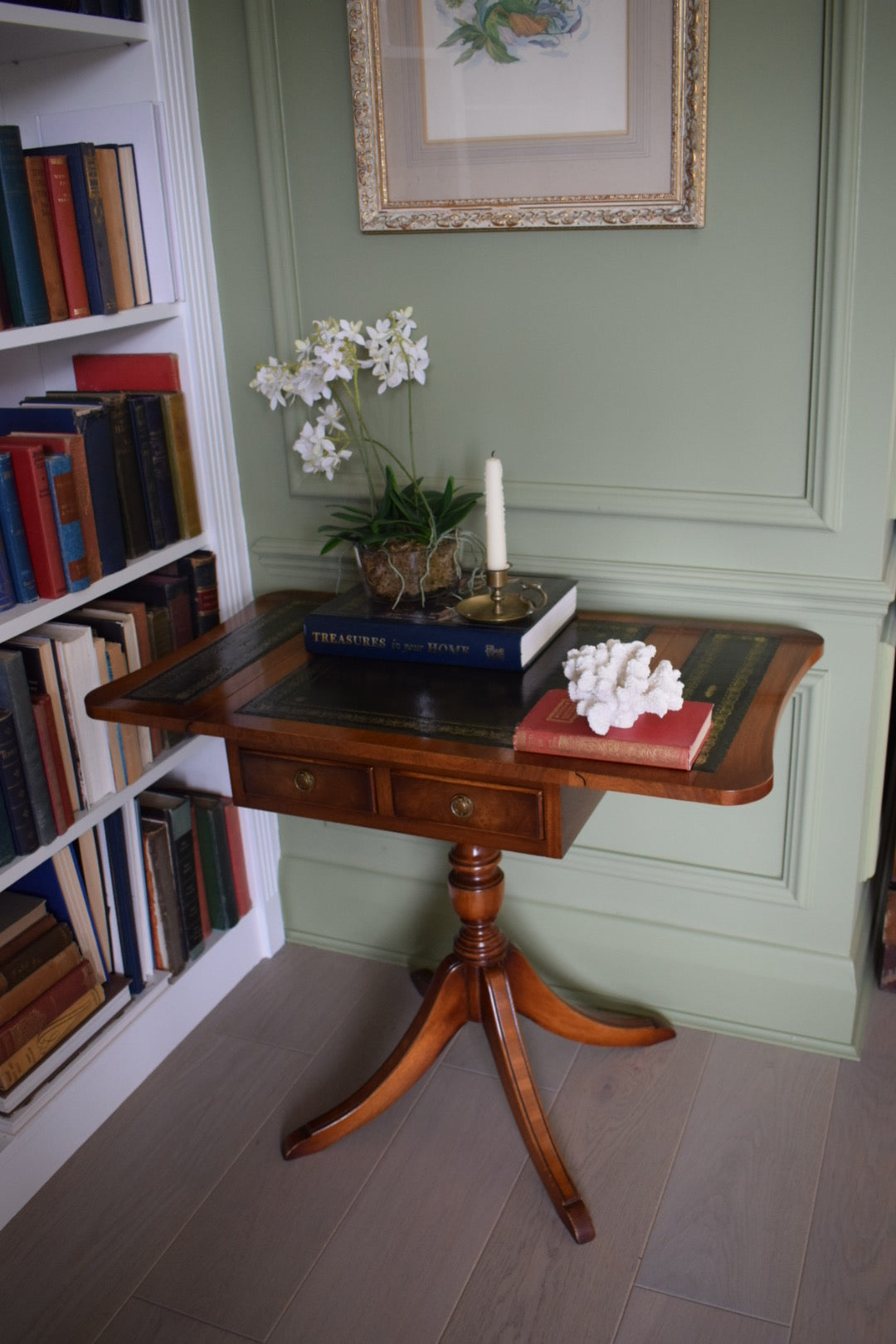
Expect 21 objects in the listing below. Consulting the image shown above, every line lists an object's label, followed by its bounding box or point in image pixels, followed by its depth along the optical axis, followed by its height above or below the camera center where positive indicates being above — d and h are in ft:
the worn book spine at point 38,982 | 6.33 -3.60
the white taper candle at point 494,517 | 5.59 -1.19
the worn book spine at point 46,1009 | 6.30 -3.75
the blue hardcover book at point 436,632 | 5.70 -1.75
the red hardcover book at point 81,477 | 6.13 -1.01
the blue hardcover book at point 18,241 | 5.68 +0.13
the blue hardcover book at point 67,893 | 6.62 -3.26
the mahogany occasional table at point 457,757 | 5.05 -1.98
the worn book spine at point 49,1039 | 6.30 -3.91
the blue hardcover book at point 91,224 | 6.07 +0.20
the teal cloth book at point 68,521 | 6.04 -1.22
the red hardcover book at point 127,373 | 7.05 -0.61
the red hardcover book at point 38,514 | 5.89 -1.13
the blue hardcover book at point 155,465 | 6.71 -1.08
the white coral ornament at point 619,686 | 4.85 -1.72
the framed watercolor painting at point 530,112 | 5.71 +0.60
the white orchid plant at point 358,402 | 6.40 -0.78
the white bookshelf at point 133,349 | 6.30 -0.56
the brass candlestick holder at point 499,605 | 5.77 -1.67
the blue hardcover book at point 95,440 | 6.23 -0.86
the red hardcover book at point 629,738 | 4.75 -1.88
